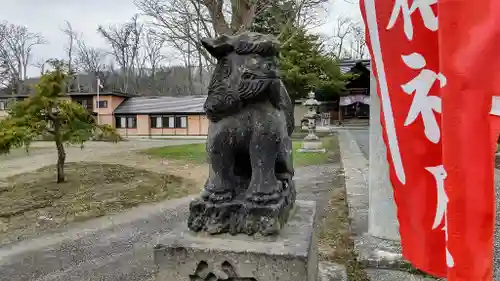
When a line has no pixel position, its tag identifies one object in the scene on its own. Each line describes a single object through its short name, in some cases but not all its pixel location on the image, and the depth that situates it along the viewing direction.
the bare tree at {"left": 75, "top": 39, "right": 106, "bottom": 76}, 34.27
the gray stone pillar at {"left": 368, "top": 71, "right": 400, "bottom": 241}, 3.29
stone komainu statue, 1.81
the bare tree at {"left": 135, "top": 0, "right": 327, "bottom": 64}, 11.84
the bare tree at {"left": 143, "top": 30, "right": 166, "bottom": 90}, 33.59
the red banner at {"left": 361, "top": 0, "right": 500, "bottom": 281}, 1.12
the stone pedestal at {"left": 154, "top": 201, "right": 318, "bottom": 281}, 1.62
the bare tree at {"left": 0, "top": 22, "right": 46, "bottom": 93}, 31.52
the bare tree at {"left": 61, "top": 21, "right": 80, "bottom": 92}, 32.98
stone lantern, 12.27
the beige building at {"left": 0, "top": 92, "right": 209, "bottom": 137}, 23.00
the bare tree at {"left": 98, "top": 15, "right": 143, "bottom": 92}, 31.89
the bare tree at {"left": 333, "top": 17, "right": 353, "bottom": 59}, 31.50
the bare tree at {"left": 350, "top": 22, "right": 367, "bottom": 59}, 34.53
